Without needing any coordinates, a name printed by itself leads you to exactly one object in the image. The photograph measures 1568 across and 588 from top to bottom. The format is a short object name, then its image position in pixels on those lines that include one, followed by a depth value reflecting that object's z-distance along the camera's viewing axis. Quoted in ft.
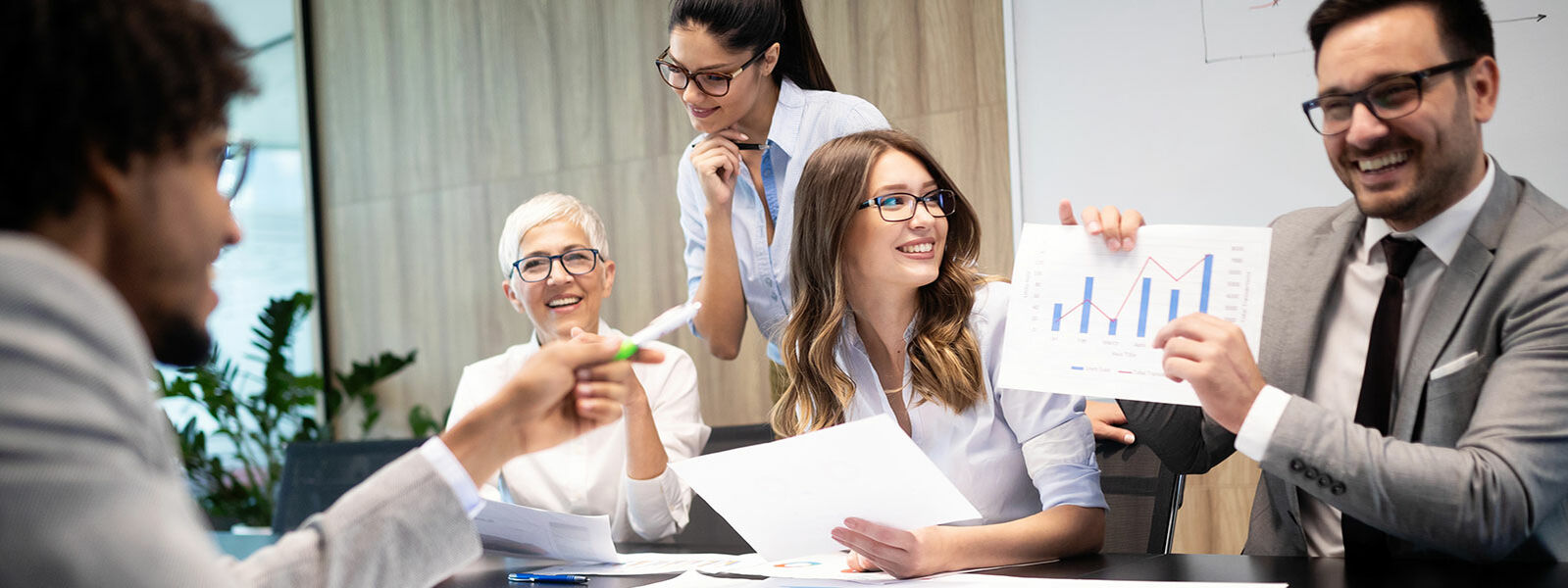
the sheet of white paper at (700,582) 5.28
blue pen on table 5.90
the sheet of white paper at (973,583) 4.81
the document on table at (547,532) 6.27
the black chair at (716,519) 8.29
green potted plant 17.74
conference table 4.46
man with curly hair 1.81
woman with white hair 8.92
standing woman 7.81
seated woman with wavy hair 6.68
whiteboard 9.45
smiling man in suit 4.88
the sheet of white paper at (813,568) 5.29
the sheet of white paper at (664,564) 6.03
